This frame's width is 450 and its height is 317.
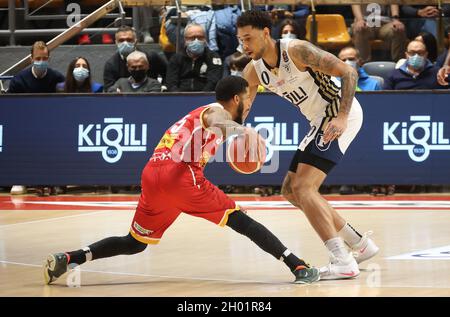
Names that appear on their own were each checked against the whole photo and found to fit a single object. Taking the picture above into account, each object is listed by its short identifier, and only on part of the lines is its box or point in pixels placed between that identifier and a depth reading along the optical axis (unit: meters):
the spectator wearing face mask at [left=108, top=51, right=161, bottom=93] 15.35
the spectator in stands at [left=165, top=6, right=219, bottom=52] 16.42
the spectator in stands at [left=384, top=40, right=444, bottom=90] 14.92
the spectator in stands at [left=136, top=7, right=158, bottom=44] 17.80
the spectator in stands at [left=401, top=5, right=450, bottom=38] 16.55
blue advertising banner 14.27
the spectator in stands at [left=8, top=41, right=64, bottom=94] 15.81
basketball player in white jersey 7.83
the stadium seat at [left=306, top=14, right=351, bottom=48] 16.77
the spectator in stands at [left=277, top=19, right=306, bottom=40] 15.70
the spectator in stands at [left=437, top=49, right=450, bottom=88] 14.55
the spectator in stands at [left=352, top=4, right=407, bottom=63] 16.38
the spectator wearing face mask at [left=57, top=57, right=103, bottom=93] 15.56
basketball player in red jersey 7.57
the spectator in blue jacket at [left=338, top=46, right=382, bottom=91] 14.98
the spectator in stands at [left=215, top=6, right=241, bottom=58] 16.45
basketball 7.25
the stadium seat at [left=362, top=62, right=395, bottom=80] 16.05
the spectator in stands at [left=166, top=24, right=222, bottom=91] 15.48
